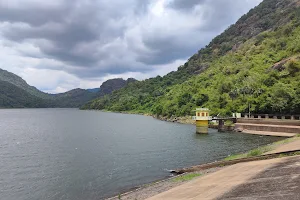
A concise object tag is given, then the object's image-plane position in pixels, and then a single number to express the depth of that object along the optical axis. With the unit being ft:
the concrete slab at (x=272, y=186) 47.96
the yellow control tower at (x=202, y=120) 287.75
